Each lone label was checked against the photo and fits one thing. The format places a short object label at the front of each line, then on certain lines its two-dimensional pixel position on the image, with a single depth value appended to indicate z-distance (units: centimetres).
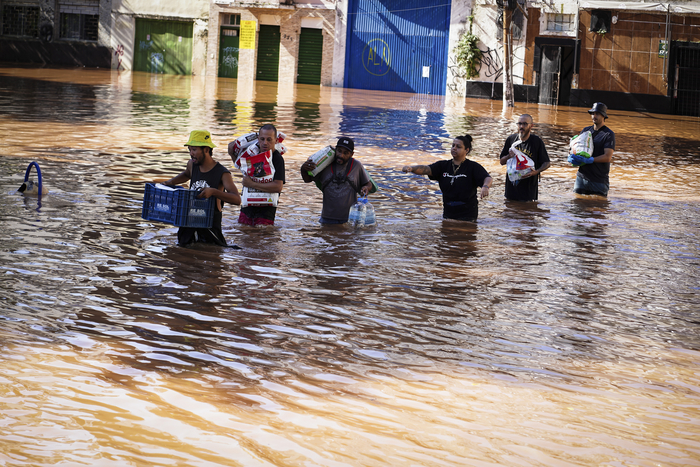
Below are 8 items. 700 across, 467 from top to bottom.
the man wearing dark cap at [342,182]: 1814
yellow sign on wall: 8369
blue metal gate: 7944
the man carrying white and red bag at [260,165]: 1709
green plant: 7600
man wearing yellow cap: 1518
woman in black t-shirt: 1878
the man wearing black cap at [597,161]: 2356
